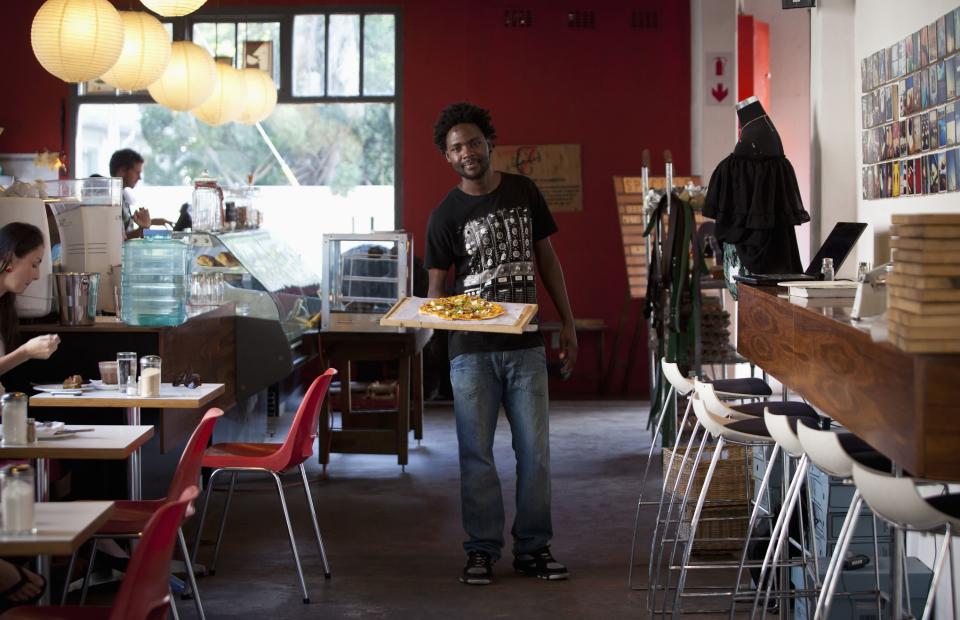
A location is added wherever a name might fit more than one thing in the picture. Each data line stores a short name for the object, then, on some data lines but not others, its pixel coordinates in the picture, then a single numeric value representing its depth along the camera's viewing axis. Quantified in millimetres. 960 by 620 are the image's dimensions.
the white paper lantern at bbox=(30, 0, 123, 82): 6371
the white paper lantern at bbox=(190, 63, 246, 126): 8523
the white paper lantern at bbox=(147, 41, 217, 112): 7715
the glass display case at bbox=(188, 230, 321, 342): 6570
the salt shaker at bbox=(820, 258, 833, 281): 4777
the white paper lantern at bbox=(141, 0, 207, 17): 6461
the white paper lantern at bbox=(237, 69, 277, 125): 8805
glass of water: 4680
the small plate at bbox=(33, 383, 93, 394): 4590
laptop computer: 5012
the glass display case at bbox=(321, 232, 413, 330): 7391
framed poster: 10672
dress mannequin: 5719
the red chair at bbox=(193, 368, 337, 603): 4859
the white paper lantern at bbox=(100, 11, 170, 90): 7035
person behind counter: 8648
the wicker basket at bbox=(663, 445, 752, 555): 5379
